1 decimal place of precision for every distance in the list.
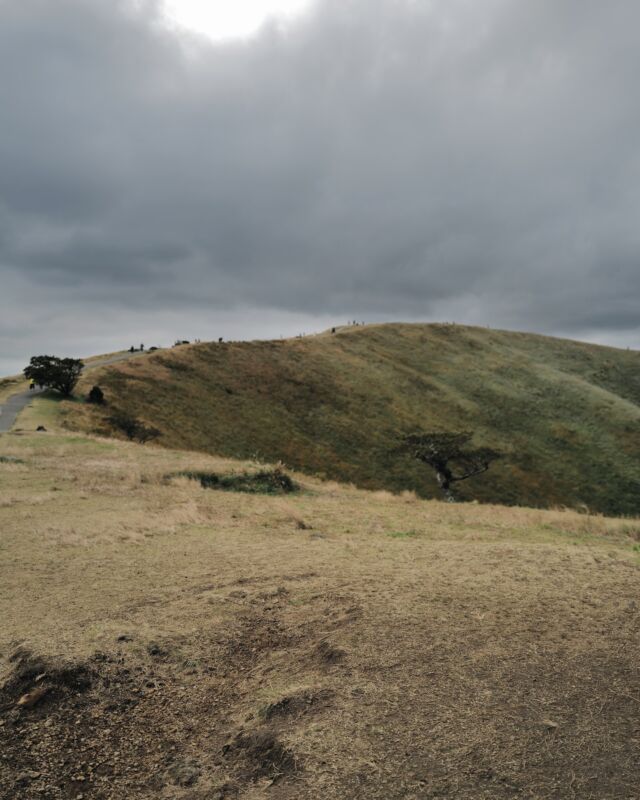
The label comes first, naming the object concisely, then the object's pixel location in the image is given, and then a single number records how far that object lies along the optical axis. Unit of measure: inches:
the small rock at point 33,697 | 220.4
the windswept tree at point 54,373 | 1733.5
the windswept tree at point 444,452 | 1472.7
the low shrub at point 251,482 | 734.4
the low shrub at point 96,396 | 1699.1
